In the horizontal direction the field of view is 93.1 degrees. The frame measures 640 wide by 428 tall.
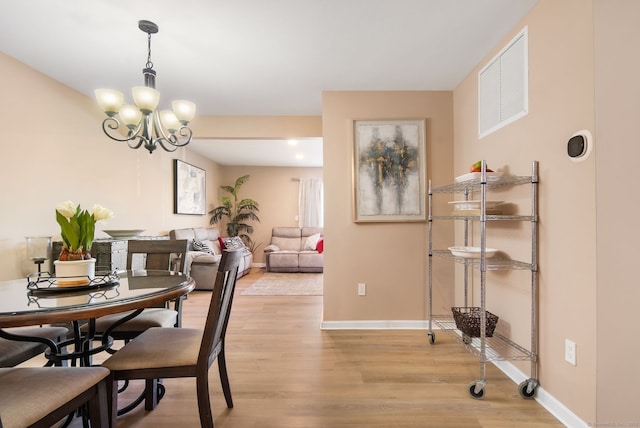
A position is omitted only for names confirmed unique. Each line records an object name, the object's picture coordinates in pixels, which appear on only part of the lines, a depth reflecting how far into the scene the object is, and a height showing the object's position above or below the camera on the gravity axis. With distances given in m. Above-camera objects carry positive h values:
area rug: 4.55 -1.18
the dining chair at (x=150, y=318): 1.76 -0.64
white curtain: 7.48 +0.27
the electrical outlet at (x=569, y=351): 1.57 -0.72
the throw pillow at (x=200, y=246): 5.18 -0.54
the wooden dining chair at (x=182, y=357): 1.35 -0.65
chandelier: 1.99 +0.74
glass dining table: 1.12 -0.36
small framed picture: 5.06 +0.48
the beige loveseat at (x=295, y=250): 6.34 -0.78
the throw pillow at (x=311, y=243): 6.76 -0.62
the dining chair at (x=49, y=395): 0.97 -0.62
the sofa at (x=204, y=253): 4.74 -0.65
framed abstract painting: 3.00 +0.48
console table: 2.94 -0.36
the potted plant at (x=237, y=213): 7.02 +0.05
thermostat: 1.48 +0.34
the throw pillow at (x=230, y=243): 6.06 -0.56
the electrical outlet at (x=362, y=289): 3.03 -0.74
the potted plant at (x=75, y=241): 1.50 -0.13
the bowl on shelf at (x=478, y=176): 1.98 +0.26
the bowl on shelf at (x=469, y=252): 2.09 -0.27
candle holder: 2.54 -0.27
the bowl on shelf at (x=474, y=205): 2.08 +0.07
